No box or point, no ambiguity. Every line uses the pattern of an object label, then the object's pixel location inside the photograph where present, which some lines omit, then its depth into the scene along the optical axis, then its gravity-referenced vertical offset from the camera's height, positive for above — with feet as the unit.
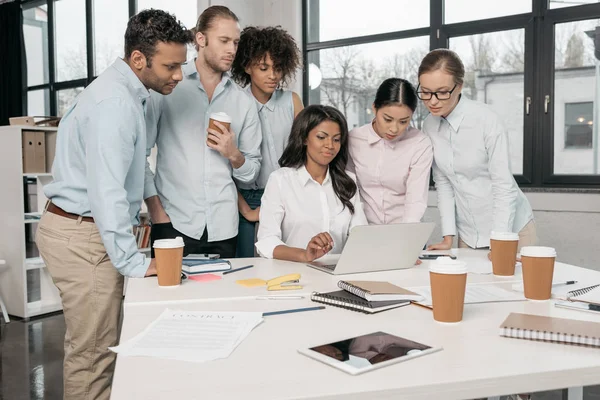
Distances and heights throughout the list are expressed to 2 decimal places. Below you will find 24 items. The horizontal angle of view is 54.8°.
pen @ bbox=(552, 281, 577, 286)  5.39 -1.09
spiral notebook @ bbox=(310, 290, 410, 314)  4.44 -1.06
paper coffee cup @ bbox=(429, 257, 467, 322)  4.05 -0.84
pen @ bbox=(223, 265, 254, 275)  6.05 -1.07
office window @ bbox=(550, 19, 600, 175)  13.96 +1.66
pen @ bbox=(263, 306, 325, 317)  4.38 -1.09
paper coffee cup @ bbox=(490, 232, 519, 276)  5.82 -0.87
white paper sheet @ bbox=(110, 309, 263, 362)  3.46 -1.09
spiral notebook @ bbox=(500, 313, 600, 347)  3.61 -1.05
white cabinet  13.91 -1.42
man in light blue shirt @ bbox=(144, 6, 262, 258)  7.54 +0.14
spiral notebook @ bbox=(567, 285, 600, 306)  4.64 -1.06
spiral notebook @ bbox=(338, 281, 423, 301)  4.58 -1.00
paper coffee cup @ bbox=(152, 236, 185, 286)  5.20 -0.82
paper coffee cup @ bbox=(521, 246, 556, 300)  4.78 -0.87
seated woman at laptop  7.45 -0.27
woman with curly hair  8.18 +1.12
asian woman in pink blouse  7.72 +0.08
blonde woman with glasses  7.56 +0.05
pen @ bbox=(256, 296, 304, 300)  4.88 -1.09
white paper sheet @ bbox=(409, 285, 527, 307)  4.73 -1.09
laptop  5.57 -0.81
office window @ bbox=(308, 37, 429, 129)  16.70 +2.94
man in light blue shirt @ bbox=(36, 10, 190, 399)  5.90 -0.34
